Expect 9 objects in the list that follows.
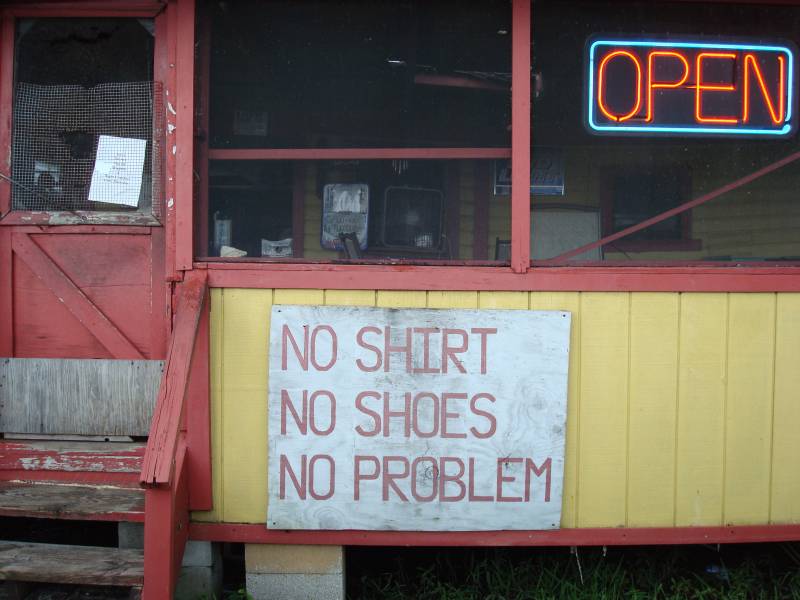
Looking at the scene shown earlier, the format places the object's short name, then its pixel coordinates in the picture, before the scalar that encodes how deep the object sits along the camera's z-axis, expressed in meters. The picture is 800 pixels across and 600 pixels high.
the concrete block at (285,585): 3.20
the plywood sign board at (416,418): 3.13
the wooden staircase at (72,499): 2.84
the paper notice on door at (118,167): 3.30
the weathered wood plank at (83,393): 3.31
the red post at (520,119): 3.17
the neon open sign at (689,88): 3.27
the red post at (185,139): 3.15
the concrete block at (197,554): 3.19
